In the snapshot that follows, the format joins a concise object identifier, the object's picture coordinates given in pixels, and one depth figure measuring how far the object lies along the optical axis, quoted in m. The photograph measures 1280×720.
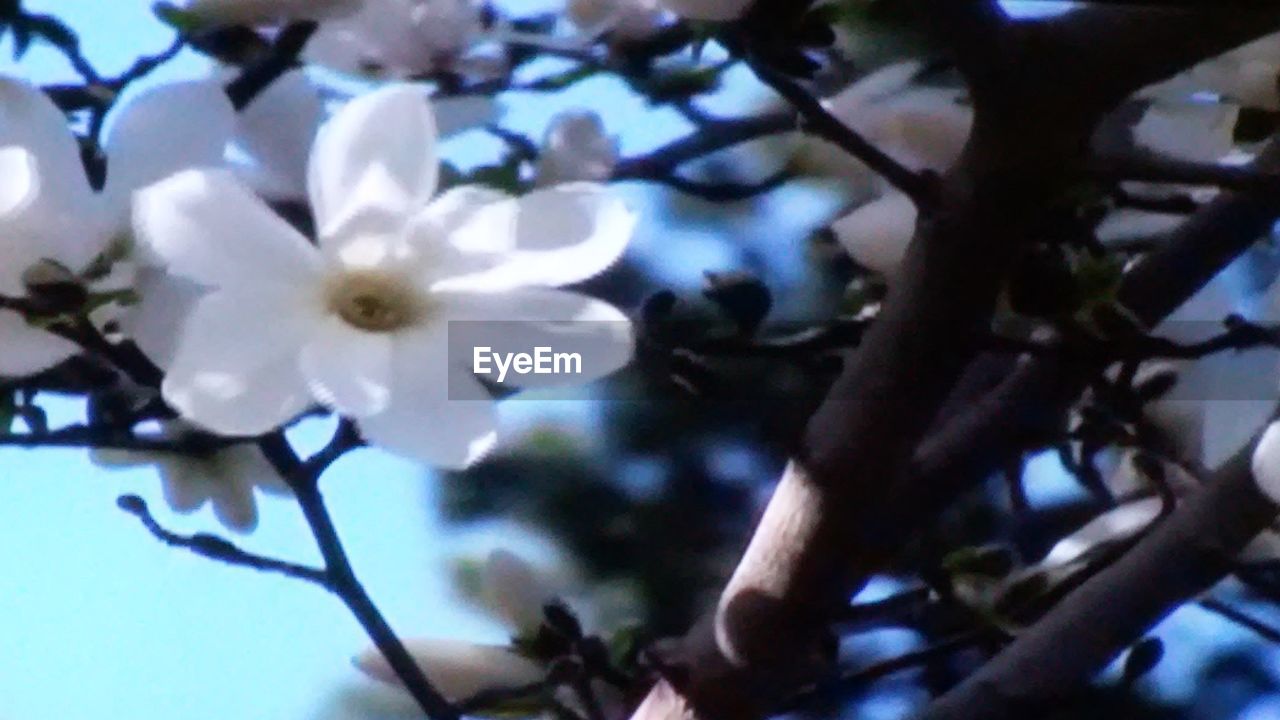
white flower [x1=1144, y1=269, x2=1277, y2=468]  0.60
